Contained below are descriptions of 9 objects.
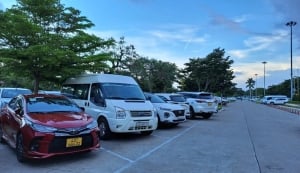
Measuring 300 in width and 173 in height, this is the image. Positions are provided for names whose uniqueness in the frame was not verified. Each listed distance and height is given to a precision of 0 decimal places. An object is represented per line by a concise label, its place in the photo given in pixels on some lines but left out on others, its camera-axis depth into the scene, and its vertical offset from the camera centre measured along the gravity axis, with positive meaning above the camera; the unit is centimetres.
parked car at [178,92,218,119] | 1183 -65
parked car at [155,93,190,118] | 1072 -31
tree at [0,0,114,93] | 757 +195
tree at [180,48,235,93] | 2914 +322
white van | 600 -40
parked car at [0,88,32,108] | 905 -18
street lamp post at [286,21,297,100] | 3114 +1146
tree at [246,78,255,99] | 9739 +579
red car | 404 -85
